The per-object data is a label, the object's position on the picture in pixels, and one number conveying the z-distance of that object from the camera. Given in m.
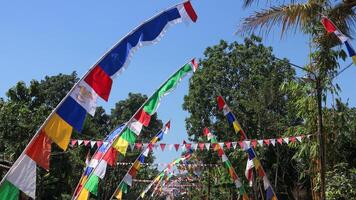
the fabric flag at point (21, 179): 5.44
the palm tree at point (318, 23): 7.48
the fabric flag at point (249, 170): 13.53
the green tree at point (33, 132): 22.66
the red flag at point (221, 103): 14.29
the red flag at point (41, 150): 5.71
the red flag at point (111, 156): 10.14
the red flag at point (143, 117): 10.38
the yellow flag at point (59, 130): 5.95
